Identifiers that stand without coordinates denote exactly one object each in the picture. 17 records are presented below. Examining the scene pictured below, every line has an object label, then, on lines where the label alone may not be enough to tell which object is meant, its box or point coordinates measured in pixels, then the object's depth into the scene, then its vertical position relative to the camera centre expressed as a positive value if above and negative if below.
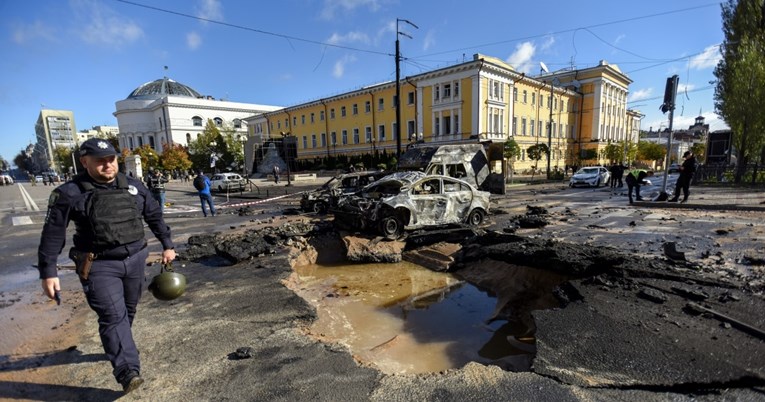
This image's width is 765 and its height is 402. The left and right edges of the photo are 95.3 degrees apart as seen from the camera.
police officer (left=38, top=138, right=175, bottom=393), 2.66 -0.56
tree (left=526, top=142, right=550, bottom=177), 38.34 +0.57
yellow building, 39.69 +6.05
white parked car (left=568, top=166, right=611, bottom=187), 23.27 -1.59
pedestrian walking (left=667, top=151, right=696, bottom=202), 11.98 -0.83
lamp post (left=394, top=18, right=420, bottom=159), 17.78 +4.63
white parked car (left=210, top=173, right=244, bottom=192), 25.95 -1.28
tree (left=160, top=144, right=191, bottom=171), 56.53 +1.13
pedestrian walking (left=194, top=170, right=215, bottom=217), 13.19 -0.82
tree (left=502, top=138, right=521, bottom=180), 34.16 +0.69
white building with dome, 77.75 +12.39
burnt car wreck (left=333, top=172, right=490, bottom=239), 8.30 -1.14
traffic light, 11.70 +1.95
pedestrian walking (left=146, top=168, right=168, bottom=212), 13.32 -0.72
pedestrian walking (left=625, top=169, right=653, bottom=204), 13.90 -1.07
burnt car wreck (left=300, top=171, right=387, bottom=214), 13.60 -1.06
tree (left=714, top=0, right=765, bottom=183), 19.73 +4.03
